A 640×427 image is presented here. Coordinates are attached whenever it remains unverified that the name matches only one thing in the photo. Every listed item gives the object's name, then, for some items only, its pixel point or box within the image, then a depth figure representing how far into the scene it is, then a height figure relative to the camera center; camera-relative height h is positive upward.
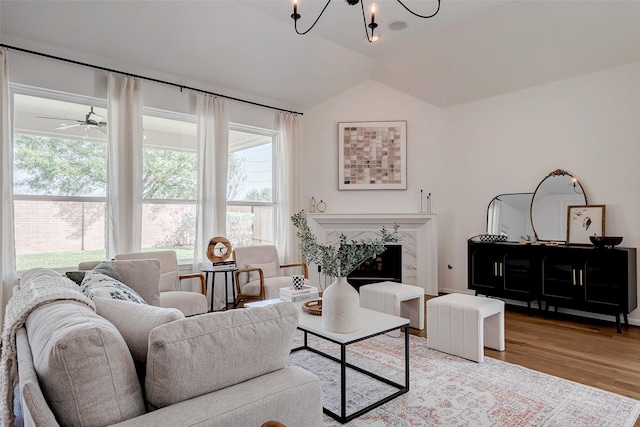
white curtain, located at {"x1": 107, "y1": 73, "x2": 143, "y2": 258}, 3.91 +0.54
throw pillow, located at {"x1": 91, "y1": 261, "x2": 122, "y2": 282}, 2.40 -0.36
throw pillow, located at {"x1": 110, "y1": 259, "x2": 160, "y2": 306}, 2.93 -0.50
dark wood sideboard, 3.69 -0.69
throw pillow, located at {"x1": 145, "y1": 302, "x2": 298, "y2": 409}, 1.06 -0.43
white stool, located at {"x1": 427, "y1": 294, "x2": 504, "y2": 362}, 2.93 -0.94
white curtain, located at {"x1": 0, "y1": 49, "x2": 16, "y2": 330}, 3.27 +0.17
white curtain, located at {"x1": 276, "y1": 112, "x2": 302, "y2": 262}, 5.53 +0.39
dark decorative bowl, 3.73 -0.29
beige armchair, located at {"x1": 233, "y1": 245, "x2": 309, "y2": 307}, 4.21 -0.73
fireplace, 5.31 -0.29
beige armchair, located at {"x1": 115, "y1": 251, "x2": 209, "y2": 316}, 3.39 -0.75
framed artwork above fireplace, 5.62 +0.90
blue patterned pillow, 1.62 -0.35
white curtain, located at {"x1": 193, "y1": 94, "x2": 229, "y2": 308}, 4.62 +0.54
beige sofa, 0.92 -0.44
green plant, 2.28 -0.25
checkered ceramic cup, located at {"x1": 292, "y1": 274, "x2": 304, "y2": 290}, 3.41 -0.63
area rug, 2.13 -1.19
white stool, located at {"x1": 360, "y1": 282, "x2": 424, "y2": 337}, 3.54 -0.86
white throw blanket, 1.05 -0.35
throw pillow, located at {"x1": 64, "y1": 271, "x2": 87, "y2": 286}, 2.24 -0.37
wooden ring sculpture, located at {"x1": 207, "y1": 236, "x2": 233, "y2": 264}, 4.46 -0.43
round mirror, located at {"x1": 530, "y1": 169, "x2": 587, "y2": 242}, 4.28 +0.13
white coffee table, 2.15 -0.75
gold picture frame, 4.04 -0.11
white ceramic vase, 2.31 -0.60
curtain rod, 3.44 +1.55
